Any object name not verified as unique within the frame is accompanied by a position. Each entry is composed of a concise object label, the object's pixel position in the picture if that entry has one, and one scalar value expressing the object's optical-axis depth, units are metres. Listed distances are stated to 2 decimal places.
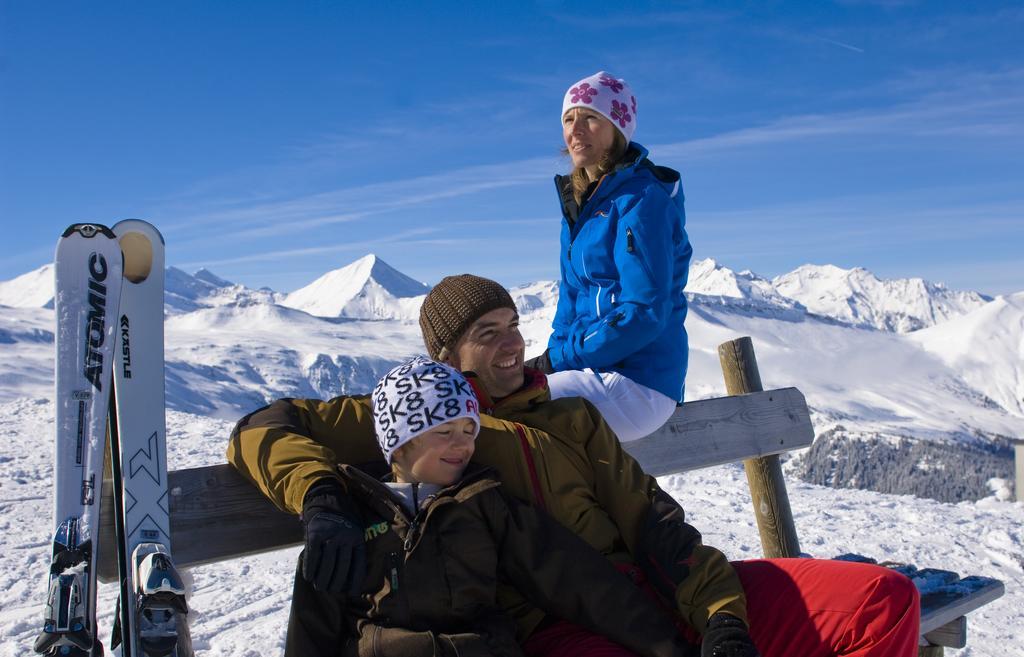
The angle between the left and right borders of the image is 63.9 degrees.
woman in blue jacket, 3.17
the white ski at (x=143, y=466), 2.13
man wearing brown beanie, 2.09
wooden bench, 2.50
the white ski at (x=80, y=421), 2.09
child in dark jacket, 2.05
